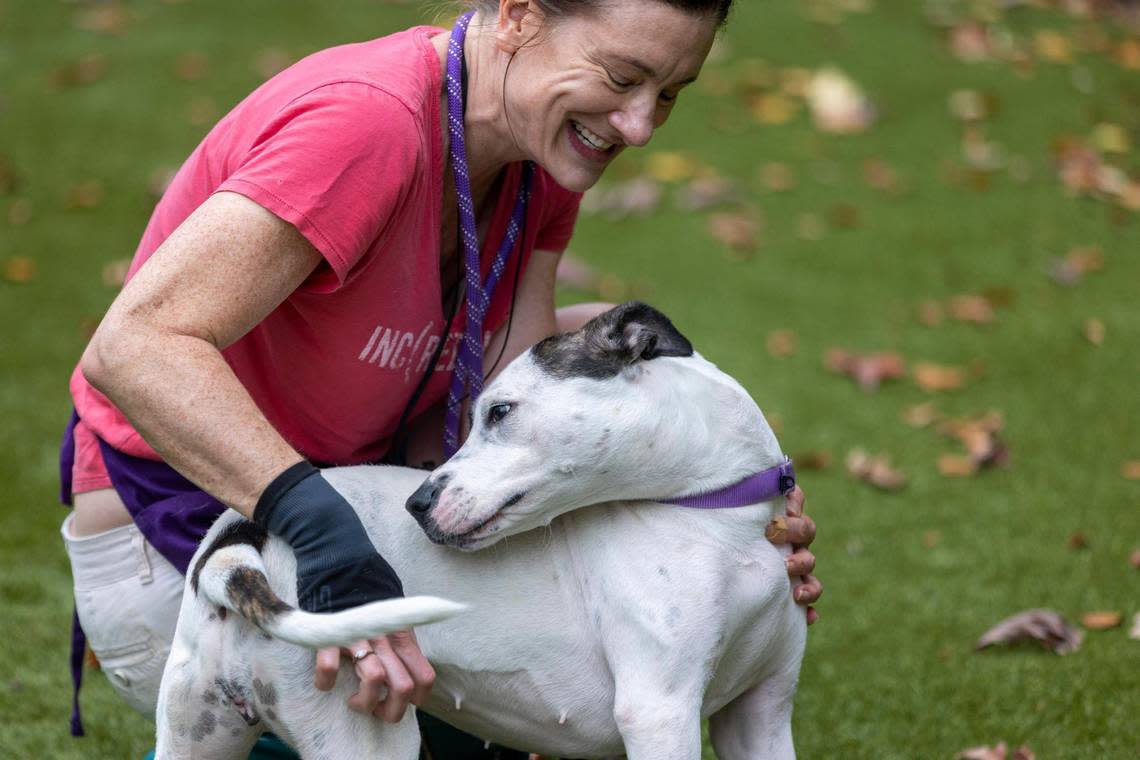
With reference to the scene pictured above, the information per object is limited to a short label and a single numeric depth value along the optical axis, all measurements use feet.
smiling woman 12.82
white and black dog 13.38
